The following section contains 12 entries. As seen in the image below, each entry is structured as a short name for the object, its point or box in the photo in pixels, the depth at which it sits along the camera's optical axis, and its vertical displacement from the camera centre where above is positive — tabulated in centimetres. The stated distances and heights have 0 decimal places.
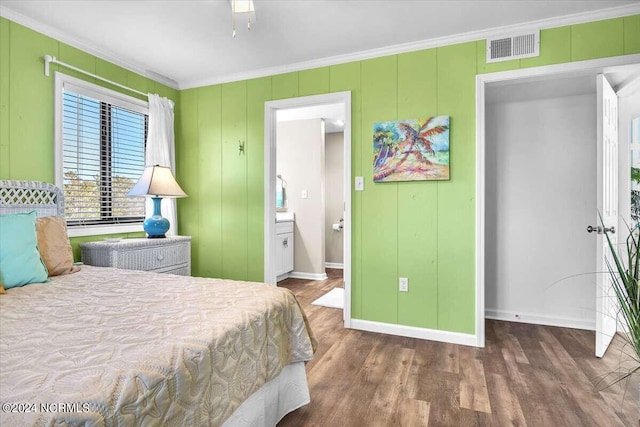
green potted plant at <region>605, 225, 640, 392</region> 155 -42
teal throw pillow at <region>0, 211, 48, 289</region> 175 -22
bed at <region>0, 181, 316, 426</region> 78 -40
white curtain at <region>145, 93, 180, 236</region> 343 +73
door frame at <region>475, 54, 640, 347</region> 264 +22
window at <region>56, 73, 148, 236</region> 278 +52
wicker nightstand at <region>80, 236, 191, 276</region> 266 -36
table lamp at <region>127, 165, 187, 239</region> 297 +19
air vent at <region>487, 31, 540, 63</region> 253 +125
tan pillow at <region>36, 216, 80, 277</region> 204 -21
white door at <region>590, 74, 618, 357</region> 237 +12
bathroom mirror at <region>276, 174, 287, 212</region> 530 +26
